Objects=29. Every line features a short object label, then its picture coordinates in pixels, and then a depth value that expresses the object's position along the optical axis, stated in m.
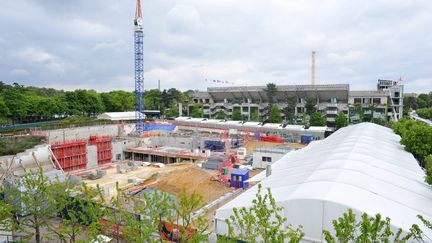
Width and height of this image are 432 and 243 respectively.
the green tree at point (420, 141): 24.92
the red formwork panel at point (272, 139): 48.22
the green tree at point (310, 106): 68.21
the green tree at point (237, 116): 73.81
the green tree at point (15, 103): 54.06
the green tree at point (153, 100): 92.62
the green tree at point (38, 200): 12.27
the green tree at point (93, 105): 68.62
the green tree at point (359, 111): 63.65
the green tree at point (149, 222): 8.89
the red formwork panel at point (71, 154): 36.00
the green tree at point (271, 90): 74.44
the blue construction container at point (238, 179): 25.70
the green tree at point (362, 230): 6.67
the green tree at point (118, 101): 77.56
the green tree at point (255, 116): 72.74
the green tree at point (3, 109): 52.09
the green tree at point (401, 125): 35.22
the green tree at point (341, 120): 59.50
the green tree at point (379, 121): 60.75
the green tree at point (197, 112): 79.12
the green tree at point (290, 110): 70.62
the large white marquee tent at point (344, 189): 11.67
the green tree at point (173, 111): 87.75
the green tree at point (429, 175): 15.66
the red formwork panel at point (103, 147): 41.72
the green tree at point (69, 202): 9.74
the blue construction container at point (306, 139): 47.75
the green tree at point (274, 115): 67.81
